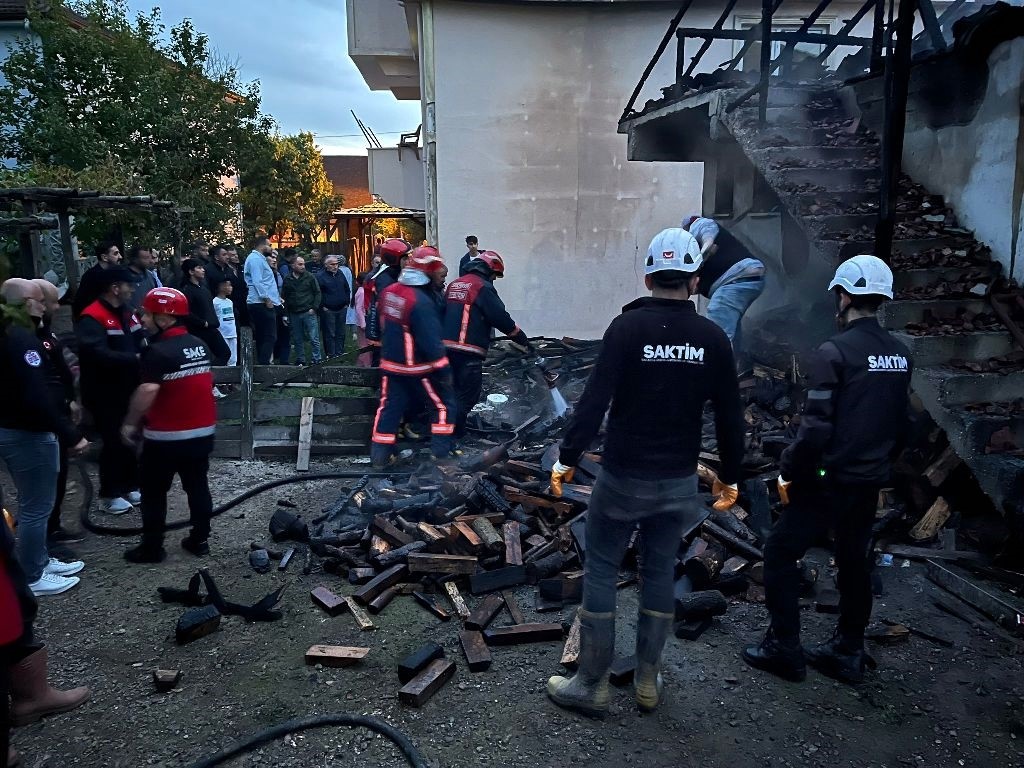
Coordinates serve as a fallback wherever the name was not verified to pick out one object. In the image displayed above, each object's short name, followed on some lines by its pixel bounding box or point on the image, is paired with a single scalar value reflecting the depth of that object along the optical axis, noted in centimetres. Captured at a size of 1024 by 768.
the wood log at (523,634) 427
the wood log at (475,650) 400
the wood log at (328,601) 462
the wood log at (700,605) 442
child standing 1018
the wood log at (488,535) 513
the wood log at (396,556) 507
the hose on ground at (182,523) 577
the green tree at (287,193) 1746
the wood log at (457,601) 459
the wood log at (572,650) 397
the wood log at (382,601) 467
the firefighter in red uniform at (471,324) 779
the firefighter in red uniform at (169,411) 488
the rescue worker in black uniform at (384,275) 839
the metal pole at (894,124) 520
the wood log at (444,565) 492
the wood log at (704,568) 477
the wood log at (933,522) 546
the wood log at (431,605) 459
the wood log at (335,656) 404
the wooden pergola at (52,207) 821
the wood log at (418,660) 384
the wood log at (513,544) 511
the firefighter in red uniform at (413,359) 697
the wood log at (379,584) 473
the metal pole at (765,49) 708
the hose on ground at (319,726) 326
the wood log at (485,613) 442
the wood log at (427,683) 367
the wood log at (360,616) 445
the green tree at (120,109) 1442
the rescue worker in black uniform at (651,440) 332
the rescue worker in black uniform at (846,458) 359
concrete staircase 521
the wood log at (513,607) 454
